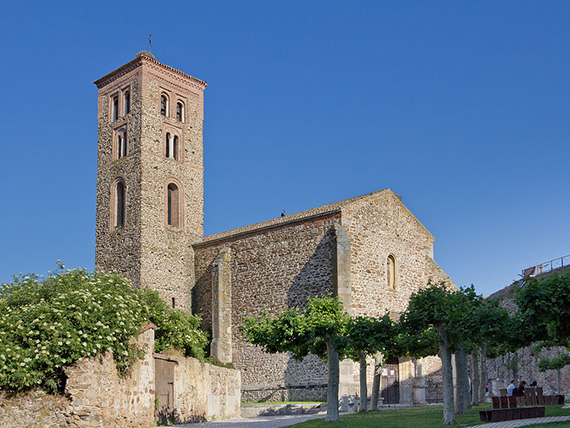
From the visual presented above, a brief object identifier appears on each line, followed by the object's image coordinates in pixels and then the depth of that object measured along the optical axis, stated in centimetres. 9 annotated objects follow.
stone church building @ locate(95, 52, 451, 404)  2942
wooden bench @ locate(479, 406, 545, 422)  1556
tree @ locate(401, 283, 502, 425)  1611
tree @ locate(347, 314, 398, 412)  1828
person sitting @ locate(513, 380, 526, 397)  2284
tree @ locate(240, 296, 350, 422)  1920
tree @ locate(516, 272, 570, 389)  1435
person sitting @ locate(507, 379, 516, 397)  2333
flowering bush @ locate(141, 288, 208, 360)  2290
